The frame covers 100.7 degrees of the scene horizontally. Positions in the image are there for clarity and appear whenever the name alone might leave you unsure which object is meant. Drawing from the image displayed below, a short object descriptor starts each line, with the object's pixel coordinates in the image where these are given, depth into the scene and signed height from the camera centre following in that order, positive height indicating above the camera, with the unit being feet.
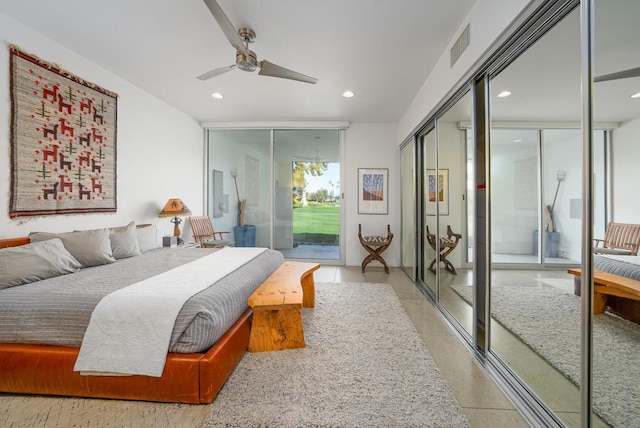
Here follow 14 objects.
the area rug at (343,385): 4.81 -3.71
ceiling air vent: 7.27 +4.83
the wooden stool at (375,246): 15.53 -2.08
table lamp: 12.92 +0.05
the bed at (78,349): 5.10 -2.75
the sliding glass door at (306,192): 17.38 +1.32
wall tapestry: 7.88 +2.41
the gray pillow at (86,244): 8.19 -1.05
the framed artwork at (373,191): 16.99 +1.34
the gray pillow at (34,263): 6.29 -1.30
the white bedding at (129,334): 5.02 -2.35
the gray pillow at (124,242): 9.78 -1.12
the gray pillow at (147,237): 11.23 -1.08
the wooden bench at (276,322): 6.84 -2.97
